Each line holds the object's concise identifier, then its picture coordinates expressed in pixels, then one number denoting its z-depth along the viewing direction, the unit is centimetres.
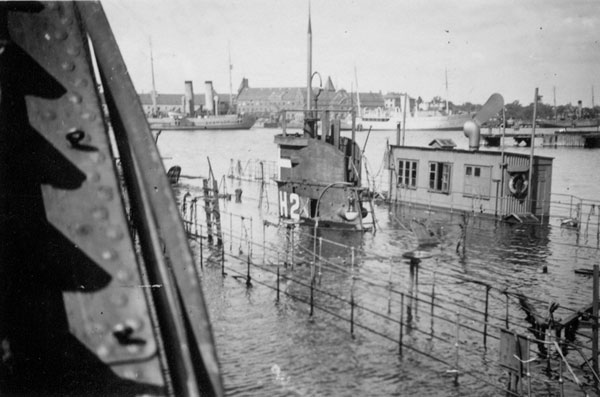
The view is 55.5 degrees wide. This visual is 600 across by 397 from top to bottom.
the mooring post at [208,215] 2305
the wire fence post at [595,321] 991
